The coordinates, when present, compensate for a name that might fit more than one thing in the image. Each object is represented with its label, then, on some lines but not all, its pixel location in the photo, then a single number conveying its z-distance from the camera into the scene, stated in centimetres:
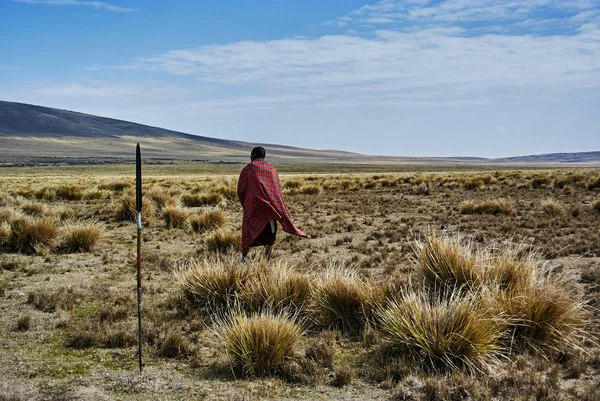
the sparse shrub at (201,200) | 2284
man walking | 852
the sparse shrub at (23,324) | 661
